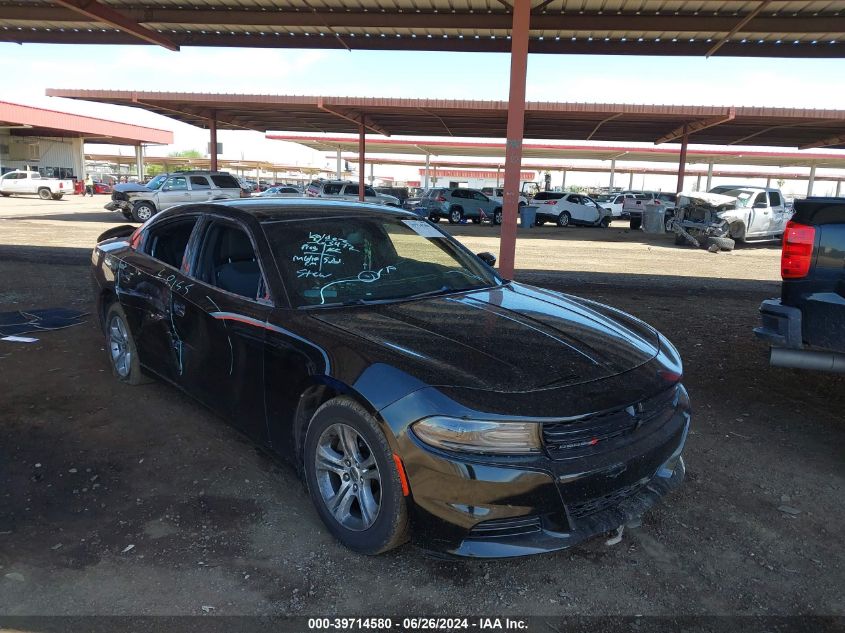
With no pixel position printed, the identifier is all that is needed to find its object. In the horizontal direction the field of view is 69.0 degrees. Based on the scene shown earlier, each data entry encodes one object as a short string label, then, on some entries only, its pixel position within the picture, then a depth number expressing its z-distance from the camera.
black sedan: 2.41
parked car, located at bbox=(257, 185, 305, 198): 30.02
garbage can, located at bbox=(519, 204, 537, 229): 28.03
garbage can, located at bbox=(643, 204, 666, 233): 26.34
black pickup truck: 3.86
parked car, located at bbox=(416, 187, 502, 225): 28.62
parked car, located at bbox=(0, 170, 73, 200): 36.59
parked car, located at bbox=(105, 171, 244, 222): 21.34
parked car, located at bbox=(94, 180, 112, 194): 50.25
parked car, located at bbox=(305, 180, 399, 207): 25.84
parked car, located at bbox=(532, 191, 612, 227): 29.45
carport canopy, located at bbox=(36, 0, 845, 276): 9.90
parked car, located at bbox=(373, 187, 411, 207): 33.47
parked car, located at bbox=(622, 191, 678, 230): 27.48
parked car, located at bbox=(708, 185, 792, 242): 18.81
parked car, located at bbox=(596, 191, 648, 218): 34.94
